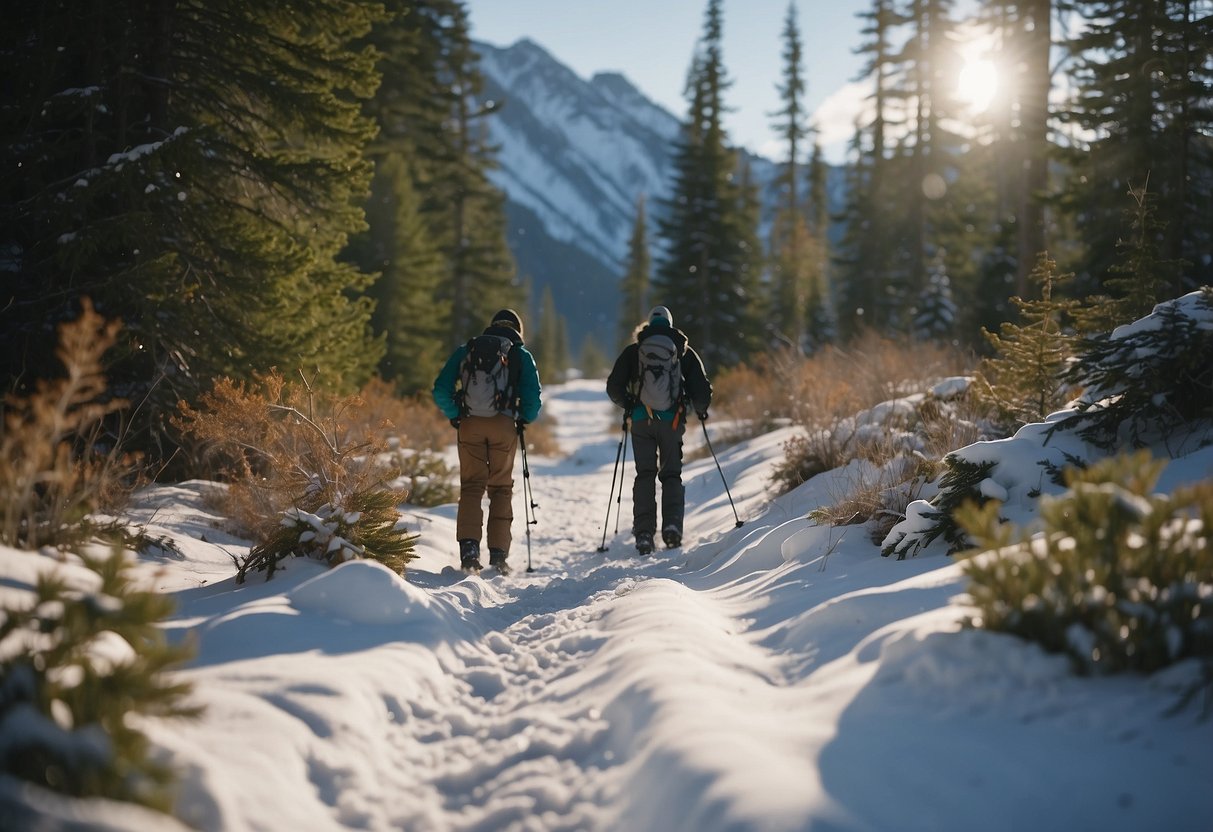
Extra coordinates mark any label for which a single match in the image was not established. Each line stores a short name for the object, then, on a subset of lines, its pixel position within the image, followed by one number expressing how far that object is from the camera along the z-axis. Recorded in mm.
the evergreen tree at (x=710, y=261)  27391
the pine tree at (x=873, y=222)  32125
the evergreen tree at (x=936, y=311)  26609
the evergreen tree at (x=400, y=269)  18266
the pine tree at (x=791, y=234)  36625
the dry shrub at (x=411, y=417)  10461
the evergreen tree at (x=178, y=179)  6555
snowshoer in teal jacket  6324
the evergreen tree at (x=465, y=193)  25047
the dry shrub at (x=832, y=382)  9438
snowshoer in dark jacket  7266
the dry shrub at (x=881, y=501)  5352
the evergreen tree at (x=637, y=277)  51938
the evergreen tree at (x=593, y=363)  73188
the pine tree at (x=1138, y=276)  6820
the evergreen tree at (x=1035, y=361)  6320
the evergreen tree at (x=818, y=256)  35969
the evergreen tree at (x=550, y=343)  52744
